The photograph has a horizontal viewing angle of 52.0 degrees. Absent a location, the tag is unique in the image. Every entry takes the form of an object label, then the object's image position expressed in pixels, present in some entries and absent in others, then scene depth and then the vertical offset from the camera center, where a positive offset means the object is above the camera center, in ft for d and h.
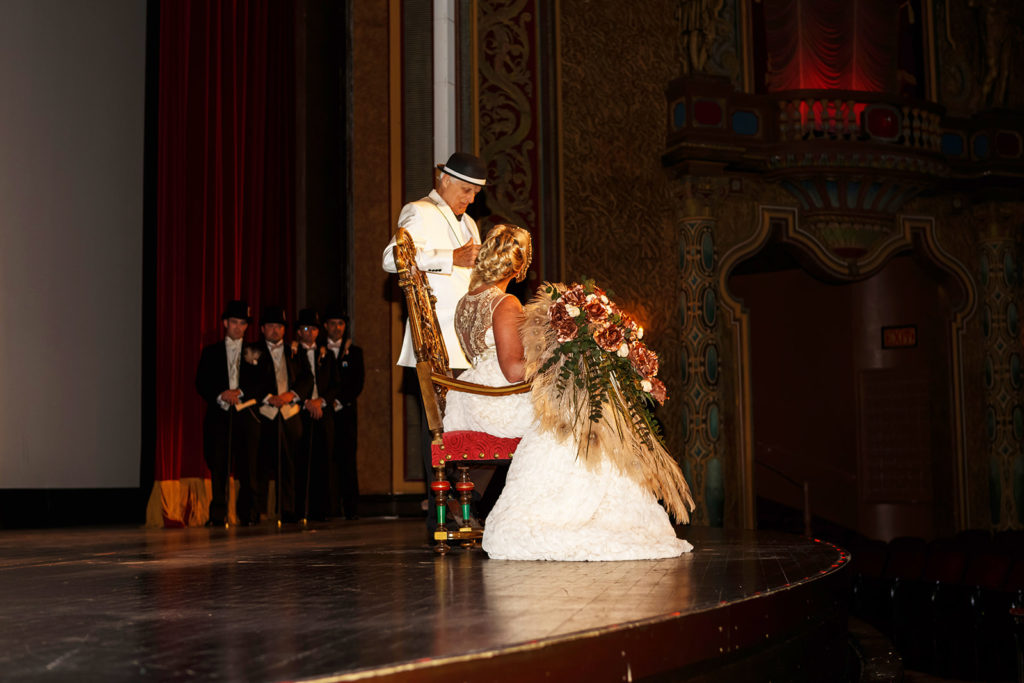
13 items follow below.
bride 11.39 -0.32
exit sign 37.86 +2.75
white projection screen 22.29 +4.08
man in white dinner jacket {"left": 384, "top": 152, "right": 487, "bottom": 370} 14.03 +2.50
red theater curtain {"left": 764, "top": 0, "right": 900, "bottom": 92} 33.50 +11.85
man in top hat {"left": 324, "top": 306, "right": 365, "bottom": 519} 24.32 +0.26
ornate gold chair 12.97 +0.27
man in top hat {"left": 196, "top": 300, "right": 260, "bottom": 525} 22.72 +0.07
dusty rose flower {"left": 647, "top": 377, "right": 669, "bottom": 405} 12.14 +0.28
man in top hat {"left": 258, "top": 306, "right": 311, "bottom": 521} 23.22 +0.26
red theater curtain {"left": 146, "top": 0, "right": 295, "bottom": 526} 24.04 +5.55
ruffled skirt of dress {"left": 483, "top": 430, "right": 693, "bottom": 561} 11.21 -1.10
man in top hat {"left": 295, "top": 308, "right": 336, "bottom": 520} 23.79 -0.18
